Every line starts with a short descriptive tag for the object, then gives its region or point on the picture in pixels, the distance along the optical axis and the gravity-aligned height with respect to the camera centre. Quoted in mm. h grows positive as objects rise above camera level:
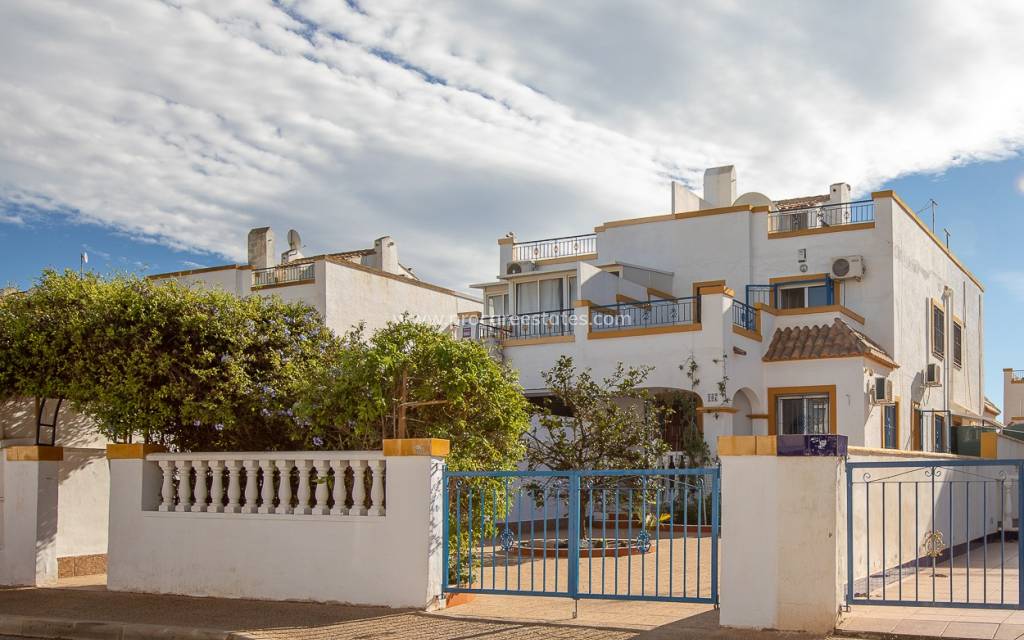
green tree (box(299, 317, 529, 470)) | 10773 +99
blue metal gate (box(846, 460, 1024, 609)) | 8672 -1533
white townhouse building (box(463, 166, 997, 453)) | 23094 +2423
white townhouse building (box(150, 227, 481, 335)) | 30094 +3721
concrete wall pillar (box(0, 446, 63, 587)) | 12773 -1428
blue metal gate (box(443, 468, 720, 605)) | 9578 -1687
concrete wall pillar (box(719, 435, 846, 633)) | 8469 -1000
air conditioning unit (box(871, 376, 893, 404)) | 23500 +511
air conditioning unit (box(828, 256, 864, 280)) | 26062 +3631
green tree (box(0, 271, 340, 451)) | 11789 +527
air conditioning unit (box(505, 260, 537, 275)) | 30250 +4090
